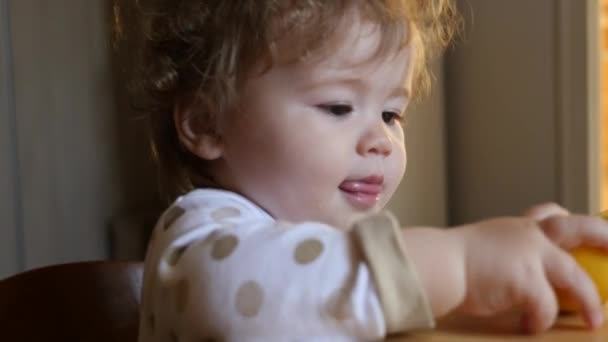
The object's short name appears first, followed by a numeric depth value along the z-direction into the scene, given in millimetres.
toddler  1078
